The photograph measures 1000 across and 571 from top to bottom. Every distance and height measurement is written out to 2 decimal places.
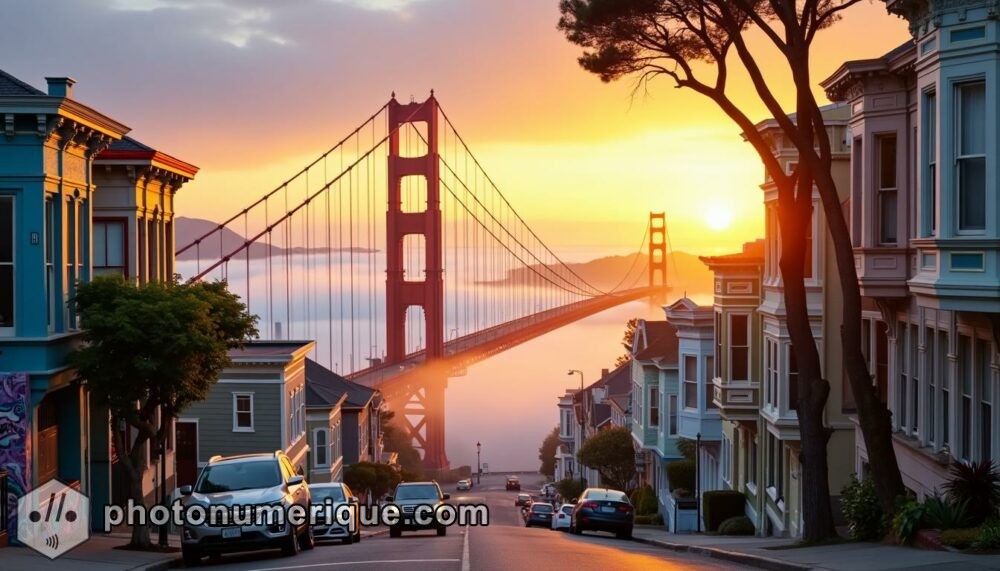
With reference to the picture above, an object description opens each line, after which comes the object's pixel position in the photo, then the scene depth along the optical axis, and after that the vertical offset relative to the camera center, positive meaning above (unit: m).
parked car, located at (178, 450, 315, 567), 19.95 -3.23
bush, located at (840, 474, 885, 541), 20.97 -3.70
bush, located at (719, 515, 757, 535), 36.88 -6.82
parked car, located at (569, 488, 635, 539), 33.56 -5.87
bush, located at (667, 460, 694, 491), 49.22 -7.14
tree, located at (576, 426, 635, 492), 64.69 -8.37
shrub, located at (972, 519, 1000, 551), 16.48 -3.21
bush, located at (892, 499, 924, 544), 18.45 -3.35
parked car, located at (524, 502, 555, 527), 53.12 -9.36
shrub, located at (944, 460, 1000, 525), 18.05 -2.89
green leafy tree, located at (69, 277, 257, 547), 23.88 -1.30
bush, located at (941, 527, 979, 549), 16.83 -3.28
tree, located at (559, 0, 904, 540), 20.88 +2.63
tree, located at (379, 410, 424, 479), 109.91 -14.32
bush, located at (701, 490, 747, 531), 39.44 -6.65
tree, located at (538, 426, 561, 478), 126.19 -16.75
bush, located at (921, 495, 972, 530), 17.97 -3.19
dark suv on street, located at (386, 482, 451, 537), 30.42 -5.12
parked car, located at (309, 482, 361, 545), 26.23 -4.51
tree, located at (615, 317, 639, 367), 116.47 -5.25
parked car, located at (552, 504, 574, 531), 44.25 -7.90
